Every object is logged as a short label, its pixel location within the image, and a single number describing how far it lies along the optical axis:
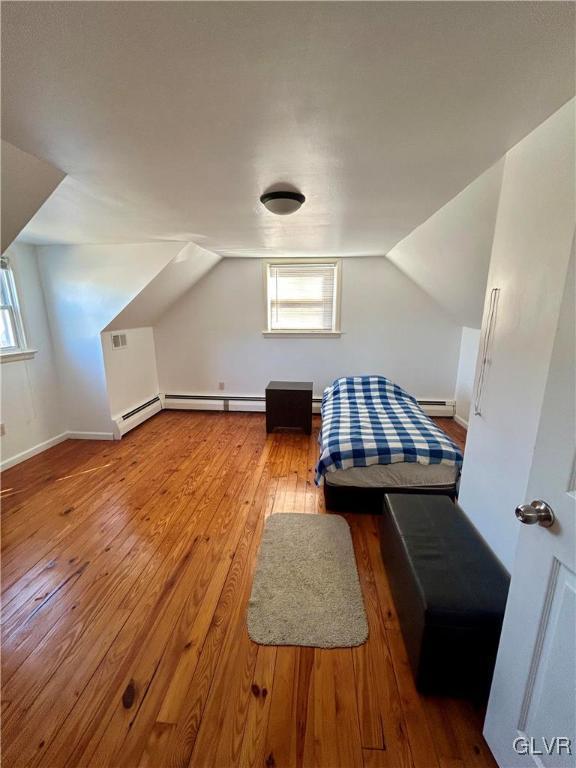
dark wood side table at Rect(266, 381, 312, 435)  3.70
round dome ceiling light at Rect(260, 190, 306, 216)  1.69
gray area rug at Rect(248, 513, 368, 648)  1.44
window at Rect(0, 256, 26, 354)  2.94
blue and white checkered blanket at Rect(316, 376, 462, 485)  2.21
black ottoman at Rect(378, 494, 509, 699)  1.13
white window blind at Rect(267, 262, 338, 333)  4.10
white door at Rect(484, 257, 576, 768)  0.75
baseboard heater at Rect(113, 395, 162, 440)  3.57
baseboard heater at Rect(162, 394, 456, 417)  4.46
